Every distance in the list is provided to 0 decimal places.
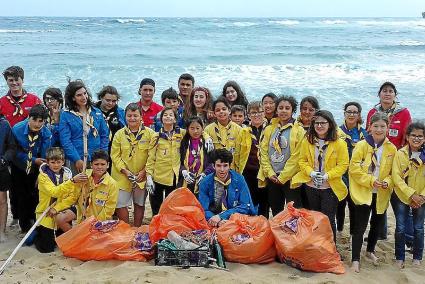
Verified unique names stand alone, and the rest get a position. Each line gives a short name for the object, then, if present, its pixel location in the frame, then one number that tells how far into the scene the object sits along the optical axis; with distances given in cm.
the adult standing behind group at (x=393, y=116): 584
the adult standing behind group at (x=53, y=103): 614
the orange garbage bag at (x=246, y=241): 483
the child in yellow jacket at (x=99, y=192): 529
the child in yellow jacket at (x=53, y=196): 521
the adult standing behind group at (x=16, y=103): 599
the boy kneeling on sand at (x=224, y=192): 525
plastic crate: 474
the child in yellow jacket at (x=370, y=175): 490
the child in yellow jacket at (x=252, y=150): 572
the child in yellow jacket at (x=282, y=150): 538
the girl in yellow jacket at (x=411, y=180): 482
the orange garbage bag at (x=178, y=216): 503
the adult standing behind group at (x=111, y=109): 620
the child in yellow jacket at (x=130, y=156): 570
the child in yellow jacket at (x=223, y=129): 575
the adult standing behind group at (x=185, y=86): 667
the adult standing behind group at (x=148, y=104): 644
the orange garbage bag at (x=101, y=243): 492
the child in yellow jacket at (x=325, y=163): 498
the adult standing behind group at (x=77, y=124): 566
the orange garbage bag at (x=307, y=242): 466
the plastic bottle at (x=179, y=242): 475
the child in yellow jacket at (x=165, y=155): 568
